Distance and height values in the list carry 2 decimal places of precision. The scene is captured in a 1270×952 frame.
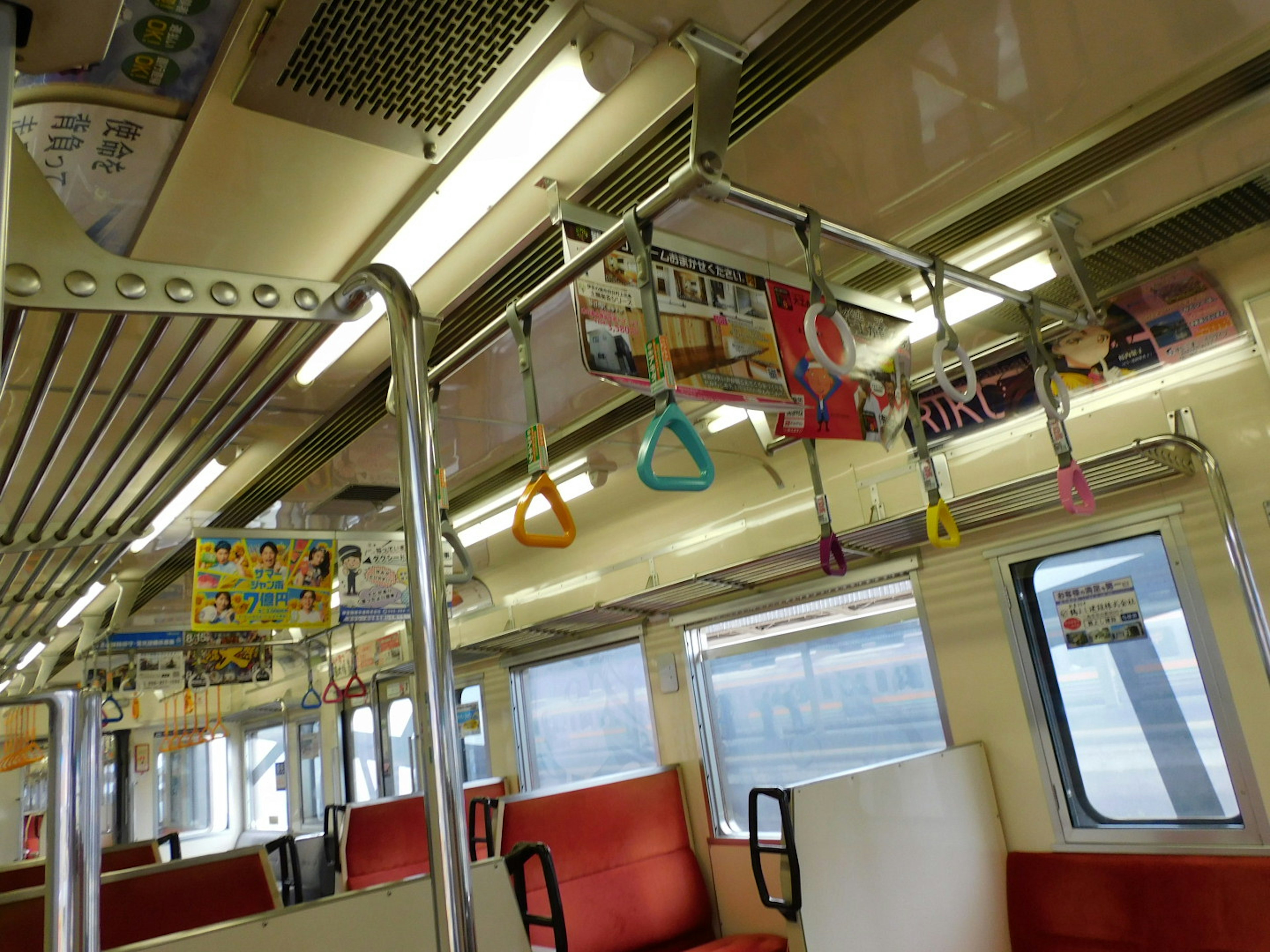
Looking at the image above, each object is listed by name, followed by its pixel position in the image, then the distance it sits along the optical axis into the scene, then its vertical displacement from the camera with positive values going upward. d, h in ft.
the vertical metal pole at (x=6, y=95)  2.71 +2.13
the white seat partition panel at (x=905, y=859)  11.53 -2.90
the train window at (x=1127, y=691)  12.62 -1.08
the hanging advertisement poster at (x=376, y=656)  29.27 +2.53
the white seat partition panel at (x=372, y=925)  8.25 -1.81
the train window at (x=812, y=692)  17.28 -0.59
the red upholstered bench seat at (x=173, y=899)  11.05 -1.88
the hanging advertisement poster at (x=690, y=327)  7.55 +3.12
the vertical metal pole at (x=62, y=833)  3.47 -0.23
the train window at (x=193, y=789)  45.75 -1.68
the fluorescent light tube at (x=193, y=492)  11.97 +4.16
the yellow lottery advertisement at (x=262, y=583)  15.52 +2.87
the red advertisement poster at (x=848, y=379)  8.70 +2.83
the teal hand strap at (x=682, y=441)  5.73 +1.53
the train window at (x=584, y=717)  23.41 -0.50
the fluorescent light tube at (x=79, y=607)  17.84 +3.48
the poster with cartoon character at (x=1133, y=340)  12.19 +3.96
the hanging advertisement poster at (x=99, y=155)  6.91 +4.92
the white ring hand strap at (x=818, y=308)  6.44 +2.58
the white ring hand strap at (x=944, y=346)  7.17 +2.47
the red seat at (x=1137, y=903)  11.76 -4.01
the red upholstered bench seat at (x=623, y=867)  17.07 -3.52
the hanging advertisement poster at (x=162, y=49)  6.23 +5.10
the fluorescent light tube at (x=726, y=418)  15.38 +4.47
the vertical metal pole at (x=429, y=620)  3.16 +0.38
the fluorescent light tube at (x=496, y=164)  7.01 +4.68
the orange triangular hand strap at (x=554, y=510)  5.94 +1.28
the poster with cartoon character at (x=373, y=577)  16.25 +2.78
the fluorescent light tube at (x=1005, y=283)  11.00 +4.38
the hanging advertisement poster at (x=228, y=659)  26.05 +2.77
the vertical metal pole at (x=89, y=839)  3.59 -0.28
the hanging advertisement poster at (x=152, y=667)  24.00 +2.81
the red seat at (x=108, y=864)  16.61 -1.76
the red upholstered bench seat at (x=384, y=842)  19.74 -2.56
